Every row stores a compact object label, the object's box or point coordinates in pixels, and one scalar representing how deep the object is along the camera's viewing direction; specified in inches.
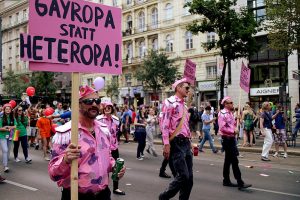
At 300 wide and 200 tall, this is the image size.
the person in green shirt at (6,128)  384.5
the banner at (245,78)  438.0
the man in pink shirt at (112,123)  294.2
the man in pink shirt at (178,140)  221.6
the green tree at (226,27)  728.3
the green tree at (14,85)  1925.4
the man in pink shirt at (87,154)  129.2
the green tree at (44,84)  1693.5
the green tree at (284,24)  633.6
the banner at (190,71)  426.9
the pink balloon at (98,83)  239.0
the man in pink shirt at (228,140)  300.4
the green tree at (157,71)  1353.3
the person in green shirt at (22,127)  450.0
